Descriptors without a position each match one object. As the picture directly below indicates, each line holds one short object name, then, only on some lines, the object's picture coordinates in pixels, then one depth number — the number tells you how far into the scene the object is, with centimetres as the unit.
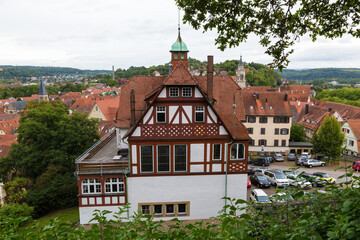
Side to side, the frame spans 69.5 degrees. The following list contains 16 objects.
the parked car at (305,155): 4185
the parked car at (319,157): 4051
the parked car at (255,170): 3198
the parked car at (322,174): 2924
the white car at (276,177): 2712
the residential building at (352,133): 4525
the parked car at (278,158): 3932
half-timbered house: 1662
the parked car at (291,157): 4006
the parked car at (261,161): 3734
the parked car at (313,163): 3647
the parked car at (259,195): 2089
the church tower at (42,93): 11562
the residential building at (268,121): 4241
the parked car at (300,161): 3767
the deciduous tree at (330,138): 3881
